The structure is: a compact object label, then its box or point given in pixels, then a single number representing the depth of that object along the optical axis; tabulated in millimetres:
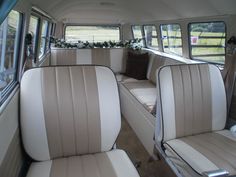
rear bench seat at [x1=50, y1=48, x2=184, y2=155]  2383
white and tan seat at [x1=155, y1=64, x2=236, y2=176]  1560
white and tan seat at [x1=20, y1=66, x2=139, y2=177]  1290
